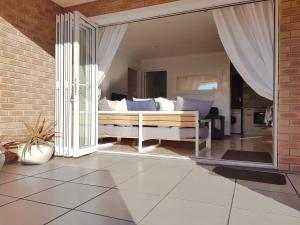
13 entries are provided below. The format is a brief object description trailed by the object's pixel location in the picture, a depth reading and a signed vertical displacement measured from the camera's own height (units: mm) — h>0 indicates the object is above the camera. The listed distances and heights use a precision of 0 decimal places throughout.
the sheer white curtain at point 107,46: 4012 +1031
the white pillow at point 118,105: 4590 +35
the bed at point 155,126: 3832 -323
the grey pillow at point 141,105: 4266 +35
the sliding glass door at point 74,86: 3469 +304
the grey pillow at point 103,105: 4660 +35
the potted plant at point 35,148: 3074 -546
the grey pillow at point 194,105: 3920 +34
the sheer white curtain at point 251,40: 3059 +901
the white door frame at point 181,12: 2928 +1384
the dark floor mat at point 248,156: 3427 -752
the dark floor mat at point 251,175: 2508 -761
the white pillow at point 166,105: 4309 +36
